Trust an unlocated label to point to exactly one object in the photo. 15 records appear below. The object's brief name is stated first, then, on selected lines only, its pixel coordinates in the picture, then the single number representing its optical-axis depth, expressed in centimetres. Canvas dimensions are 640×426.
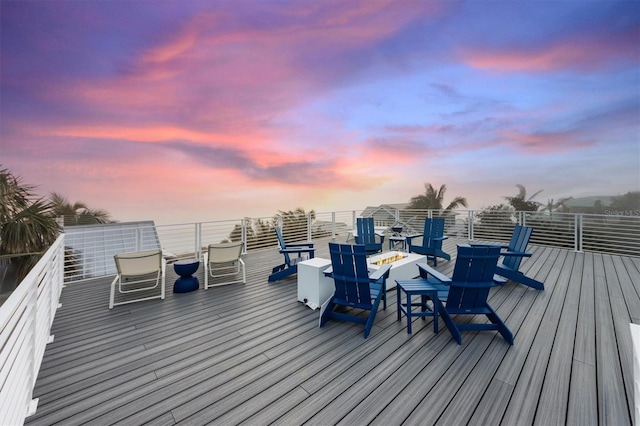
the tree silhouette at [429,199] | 1405
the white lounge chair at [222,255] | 434
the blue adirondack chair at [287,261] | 473
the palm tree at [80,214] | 1099
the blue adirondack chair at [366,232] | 642
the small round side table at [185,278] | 421
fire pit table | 414
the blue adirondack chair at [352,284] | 275
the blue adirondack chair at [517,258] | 407
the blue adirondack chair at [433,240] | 559
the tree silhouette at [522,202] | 1197
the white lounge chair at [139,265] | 368
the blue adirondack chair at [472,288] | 255
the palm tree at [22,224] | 592
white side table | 340
